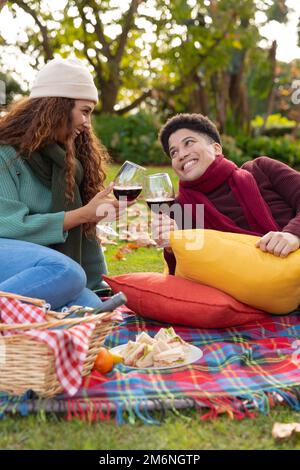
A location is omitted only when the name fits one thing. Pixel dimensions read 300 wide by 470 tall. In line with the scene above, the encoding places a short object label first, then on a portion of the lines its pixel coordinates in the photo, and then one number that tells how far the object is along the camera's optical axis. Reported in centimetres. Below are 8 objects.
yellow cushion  325
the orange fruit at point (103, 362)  263
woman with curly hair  324
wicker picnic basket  236
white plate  273
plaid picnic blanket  238
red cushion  321
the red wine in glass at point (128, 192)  315
